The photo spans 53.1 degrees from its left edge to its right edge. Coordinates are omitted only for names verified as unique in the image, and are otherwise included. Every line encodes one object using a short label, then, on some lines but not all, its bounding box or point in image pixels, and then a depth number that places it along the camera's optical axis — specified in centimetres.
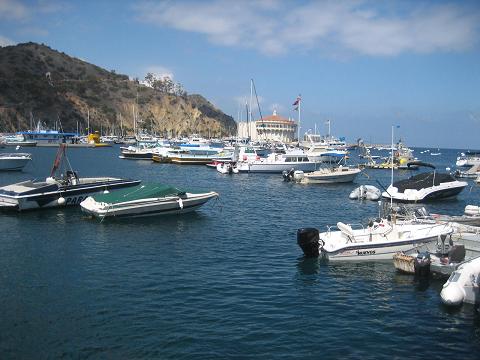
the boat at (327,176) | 5791
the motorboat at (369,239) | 2209
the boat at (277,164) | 7181
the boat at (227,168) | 7106
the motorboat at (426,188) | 4316
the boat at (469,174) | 7336
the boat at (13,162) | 6656
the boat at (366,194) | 4481
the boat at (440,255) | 1975
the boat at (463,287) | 1661
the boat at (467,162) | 10094
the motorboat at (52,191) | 3316
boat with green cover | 3106
